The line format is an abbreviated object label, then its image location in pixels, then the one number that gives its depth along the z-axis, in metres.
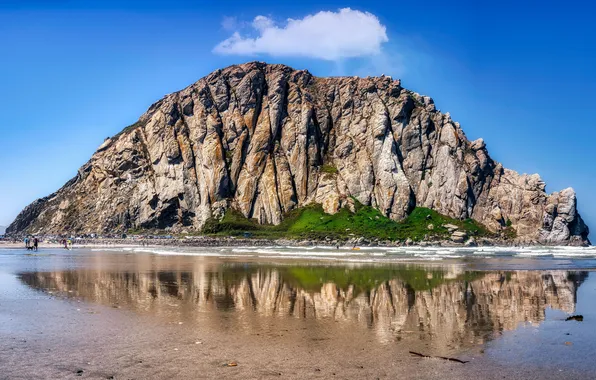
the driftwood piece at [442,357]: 12.29
